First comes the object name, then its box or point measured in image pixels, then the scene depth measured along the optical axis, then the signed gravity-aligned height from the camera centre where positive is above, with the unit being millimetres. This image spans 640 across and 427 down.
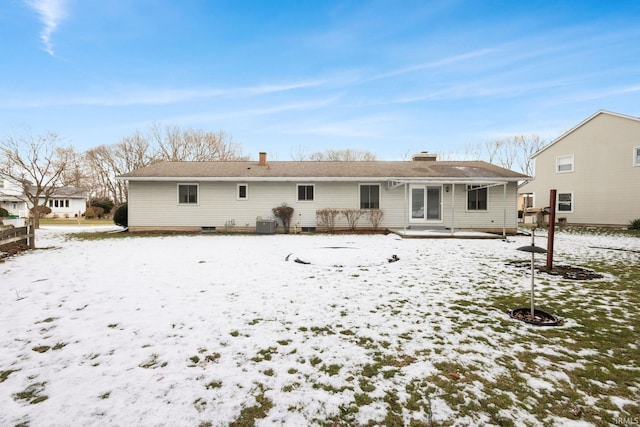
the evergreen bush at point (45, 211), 30791 -101
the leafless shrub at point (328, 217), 14727 -332
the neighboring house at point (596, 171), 17109 +2637
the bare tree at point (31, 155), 17625 +3490
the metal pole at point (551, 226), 5648 -302
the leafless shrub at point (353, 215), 14727 -224
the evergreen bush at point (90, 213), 30416 -302
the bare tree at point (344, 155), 44100 +8758
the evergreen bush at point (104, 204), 32156 +702
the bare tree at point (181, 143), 35844 +8554
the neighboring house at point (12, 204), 37875 +845
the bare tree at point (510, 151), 43281 +9457
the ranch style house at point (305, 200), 14680 +566
